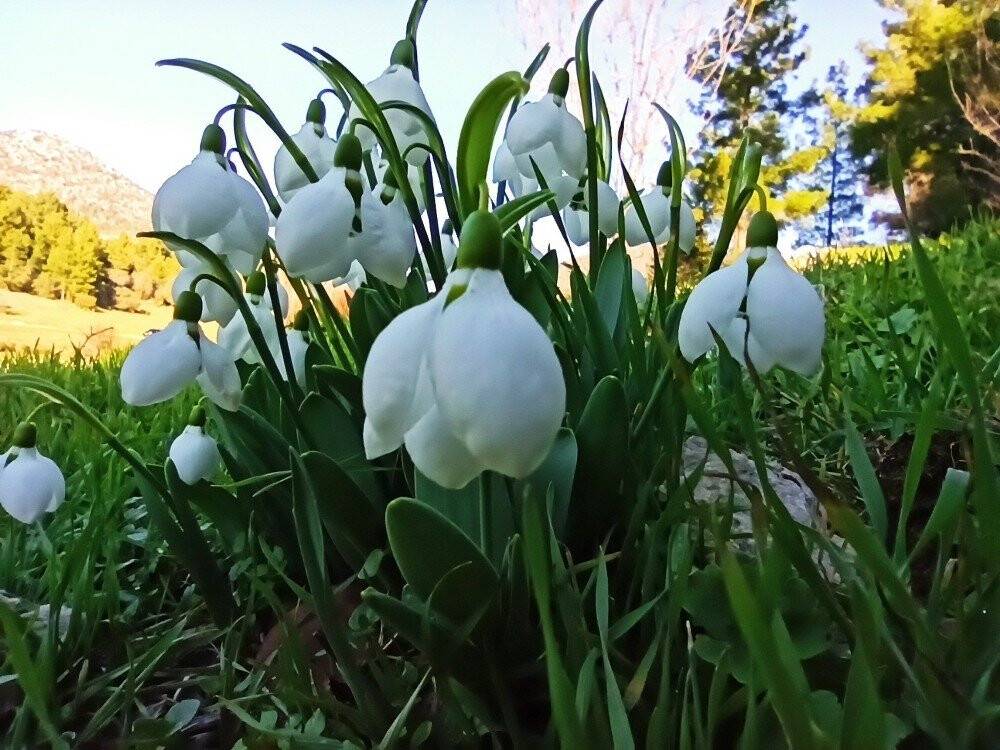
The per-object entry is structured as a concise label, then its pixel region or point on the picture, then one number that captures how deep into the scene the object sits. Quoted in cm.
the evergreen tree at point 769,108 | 757
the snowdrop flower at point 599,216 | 19
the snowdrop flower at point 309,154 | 17
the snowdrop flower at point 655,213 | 20
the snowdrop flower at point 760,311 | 11
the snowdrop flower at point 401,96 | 16
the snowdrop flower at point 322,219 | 12
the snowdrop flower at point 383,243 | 13
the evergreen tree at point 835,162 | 749
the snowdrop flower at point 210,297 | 16
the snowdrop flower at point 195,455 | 17
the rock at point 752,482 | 22
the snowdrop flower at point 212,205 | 14
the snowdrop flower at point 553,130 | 16
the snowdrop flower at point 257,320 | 18
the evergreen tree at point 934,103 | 653
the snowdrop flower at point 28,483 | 16
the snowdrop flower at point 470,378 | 7
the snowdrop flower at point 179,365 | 14
